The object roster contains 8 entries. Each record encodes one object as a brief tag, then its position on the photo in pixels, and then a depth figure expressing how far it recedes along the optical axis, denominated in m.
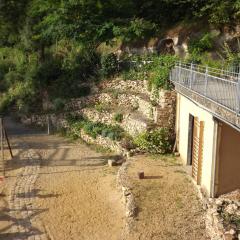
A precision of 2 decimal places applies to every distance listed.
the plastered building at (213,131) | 9.75
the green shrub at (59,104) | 24.31
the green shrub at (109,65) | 23.47
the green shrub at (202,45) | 22.11
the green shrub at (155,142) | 16.78
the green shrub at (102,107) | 21.22
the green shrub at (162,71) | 18.17
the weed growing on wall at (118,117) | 19.75
